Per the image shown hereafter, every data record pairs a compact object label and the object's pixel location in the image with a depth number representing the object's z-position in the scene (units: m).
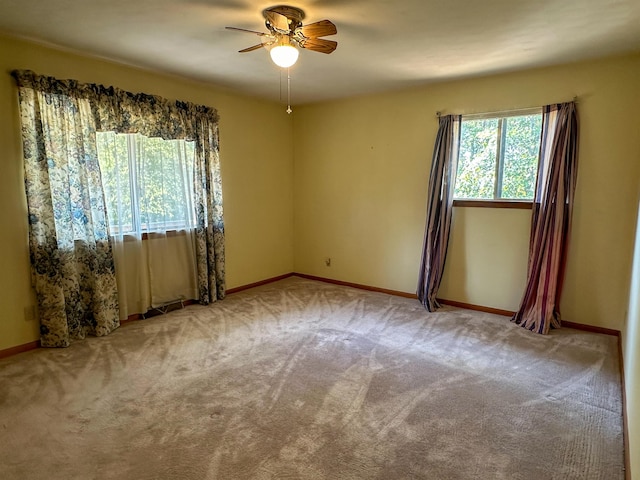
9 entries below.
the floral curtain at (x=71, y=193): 2.90
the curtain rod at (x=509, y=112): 3.57
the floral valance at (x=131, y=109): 2.95
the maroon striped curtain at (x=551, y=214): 3.35
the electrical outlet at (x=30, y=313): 3.00
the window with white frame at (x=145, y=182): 3.39
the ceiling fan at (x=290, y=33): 2.28
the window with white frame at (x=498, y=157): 3.64
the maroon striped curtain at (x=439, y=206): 3.95
